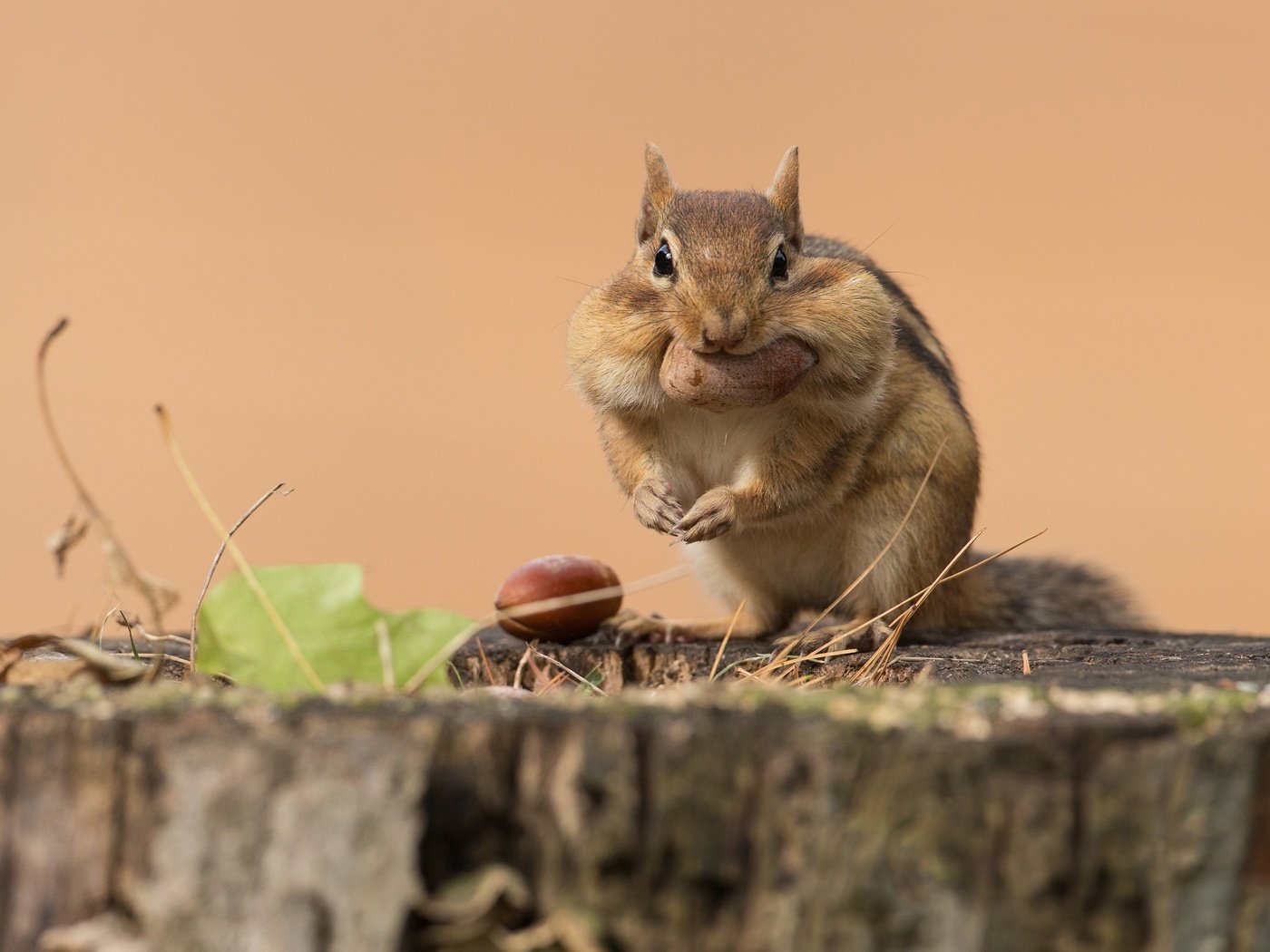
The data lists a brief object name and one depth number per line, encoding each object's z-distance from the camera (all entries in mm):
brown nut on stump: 4072
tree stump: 3671
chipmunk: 4069
